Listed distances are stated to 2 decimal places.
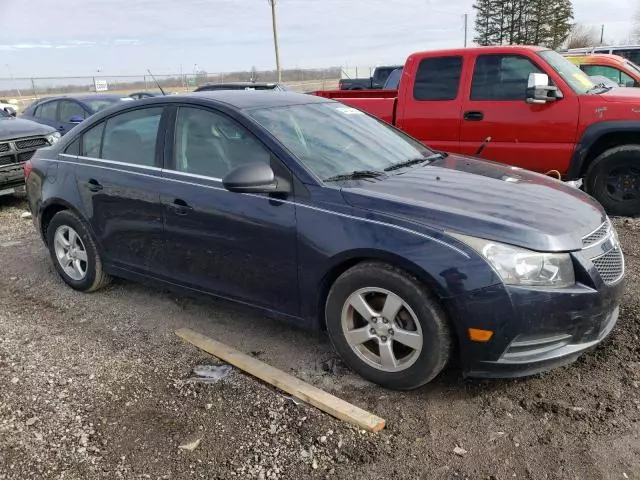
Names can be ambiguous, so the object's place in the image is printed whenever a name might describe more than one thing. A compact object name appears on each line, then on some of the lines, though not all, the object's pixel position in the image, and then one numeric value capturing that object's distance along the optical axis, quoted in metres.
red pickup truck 6.11
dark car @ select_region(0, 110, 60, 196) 7.88
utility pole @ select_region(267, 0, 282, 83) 35.50
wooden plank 2.83
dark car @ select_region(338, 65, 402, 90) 18.67
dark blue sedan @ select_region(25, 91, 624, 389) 2.76
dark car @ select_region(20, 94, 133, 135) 11.13
